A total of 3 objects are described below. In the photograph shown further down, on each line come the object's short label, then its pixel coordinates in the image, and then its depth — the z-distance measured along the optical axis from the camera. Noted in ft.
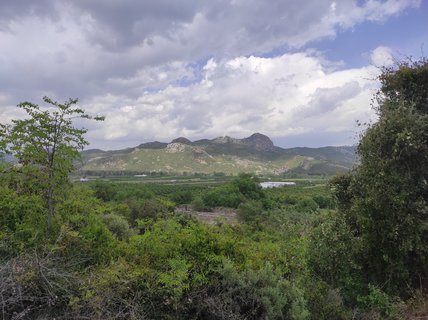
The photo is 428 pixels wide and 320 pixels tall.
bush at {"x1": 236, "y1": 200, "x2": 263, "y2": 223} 194.64
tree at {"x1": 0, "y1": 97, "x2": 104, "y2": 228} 22.29
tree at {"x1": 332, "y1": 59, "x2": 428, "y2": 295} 29.68
